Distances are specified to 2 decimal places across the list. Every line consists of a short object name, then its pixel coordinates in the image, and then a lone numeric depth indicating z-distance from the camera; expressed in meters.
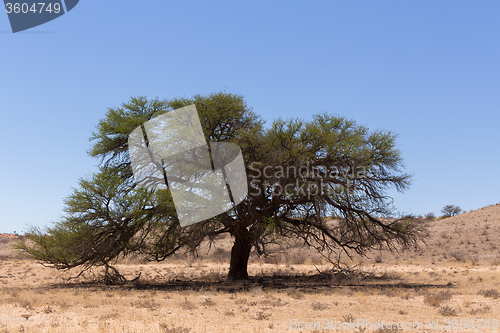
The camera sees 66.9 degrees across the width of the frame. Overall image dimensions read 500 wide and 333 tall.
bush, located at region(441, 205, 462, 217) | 76.19
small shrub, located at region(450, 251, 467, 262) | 32.91
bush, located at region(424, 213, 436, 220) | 61.26
